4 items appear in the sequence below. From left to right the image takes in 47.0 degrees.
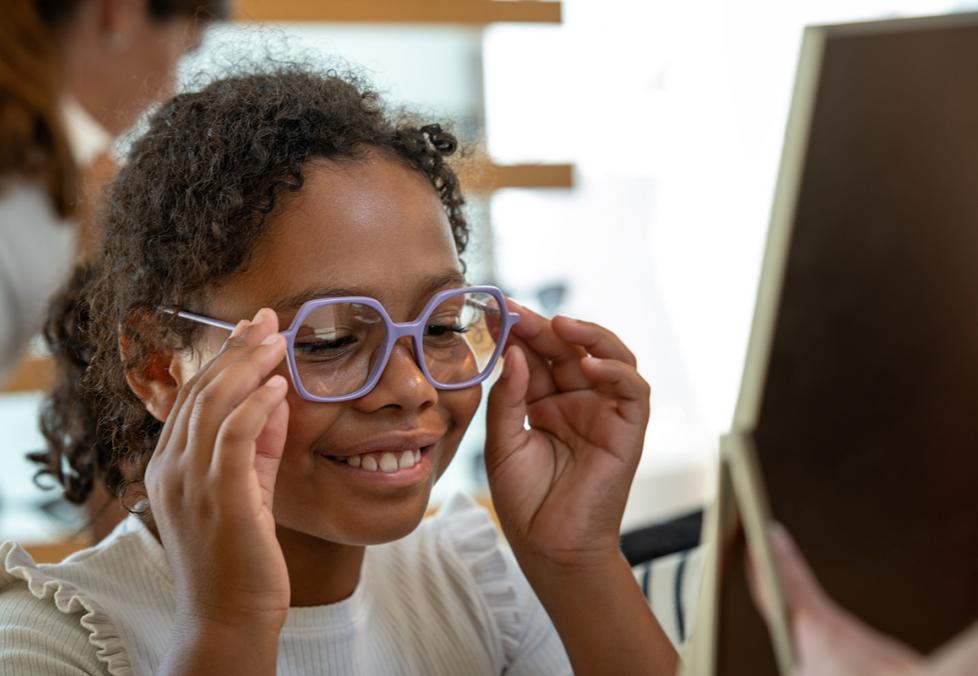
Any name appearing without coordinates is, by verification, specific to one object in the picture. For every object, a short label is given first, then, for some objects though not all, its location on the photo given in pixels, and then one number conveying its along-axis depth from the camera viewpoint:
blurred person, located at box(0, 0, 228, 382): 1.21
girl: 0.88
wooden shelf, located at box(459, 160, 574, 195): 2.63
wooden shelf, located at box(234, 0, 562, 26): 2.48
